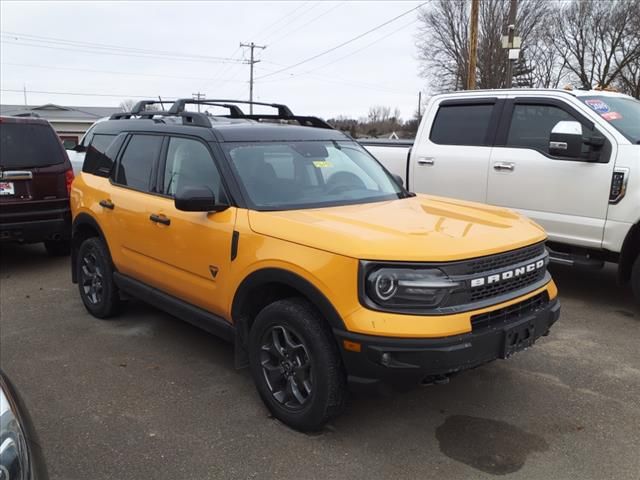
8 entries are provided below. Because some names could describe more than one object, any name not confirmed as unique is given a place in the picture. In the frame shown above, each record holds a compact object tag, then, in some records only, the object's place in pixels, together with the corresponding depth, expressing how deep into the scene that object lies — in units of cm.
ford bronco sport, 284
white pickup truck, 517
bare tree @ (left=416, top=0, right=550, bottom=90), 3862
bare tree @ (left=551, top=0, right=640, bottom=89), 3566
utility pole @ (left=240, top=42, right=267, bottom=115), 5522
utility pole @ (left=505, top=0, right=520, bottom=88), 1587
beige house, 4496
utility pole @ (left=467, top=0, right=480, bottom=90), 1939
